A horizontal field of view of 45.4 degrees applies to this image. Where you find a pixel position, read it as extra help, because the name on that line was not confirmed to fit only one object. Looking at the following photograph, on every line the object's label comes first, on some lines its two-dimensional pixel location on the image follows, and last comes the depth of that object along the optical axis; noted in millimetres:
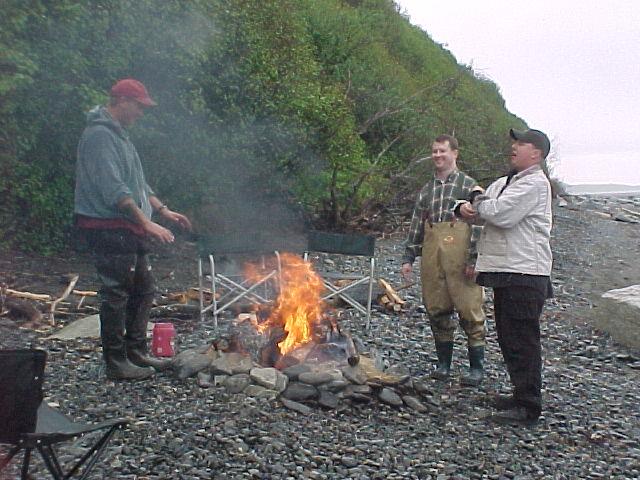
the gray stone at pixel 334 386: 5555
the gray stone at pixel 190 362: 5750
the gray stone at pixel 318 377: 5574
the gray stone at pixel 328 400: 5412
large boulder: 8406
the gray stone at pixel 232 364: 5703
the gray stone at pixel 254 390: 5449
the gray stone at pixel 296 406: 5281
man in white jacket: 5137
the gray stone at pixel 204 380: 5562
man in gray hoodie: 5289
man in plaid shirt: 6004
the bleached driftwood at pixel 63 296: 7957
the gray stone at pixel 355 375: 5656
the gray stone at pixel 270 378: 5531
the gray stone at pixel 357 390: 5561
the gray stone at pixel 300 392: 5461
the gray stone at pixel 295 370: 5648
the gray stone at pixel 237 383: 5500
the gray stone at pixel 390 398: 5547
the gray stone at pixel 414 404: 5562
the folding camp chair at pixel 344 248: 8203
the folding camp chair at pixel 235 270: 8133
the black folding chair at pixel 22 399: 3035
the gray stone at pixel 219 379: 5598
